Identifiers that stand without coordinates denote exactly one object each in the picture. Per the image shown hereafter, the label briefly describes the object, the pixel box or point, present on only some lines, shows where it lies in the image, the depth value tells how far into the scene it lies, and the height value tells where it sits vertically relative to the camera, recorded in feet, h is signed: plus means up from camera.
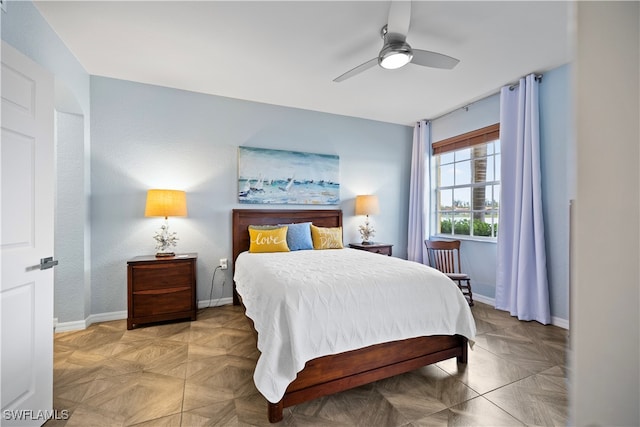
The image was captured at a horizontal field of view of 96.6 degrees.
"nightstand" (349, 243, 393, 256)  13.00 -1.65
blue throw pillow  11.38 -1.06
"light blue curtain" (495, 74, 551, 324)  9.74 +0.01
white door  4.55 -0.53
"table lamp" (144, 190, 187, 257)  9.66 +0.08
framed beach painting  12.05 +1.50
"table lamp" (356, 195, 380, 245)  13.47 +0.17
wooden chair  12.42 -1.99
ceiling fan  6.49 +3.94
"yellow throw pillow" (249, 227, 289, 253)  10.71 -1.14
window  12.06 +1.37
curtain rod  9.86 +4.78
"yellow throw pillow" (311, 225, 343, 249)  11.80 -1.12
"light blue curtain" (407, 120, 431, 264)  14.46 +1.01
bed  5.28 -3.19
